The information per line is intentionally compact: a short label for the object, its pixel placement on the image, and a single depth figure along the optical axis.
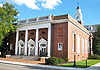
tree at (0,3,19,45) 28.91
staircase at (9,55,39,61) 26.36
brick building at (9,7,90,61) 26.16
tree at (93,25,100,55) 42.47
